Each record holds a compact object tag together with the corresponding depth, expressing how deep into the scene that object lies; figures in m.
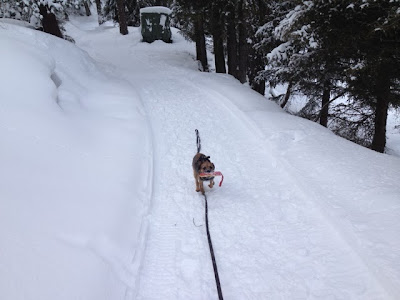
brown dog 5.08
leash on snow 3.29
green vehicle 23.64
